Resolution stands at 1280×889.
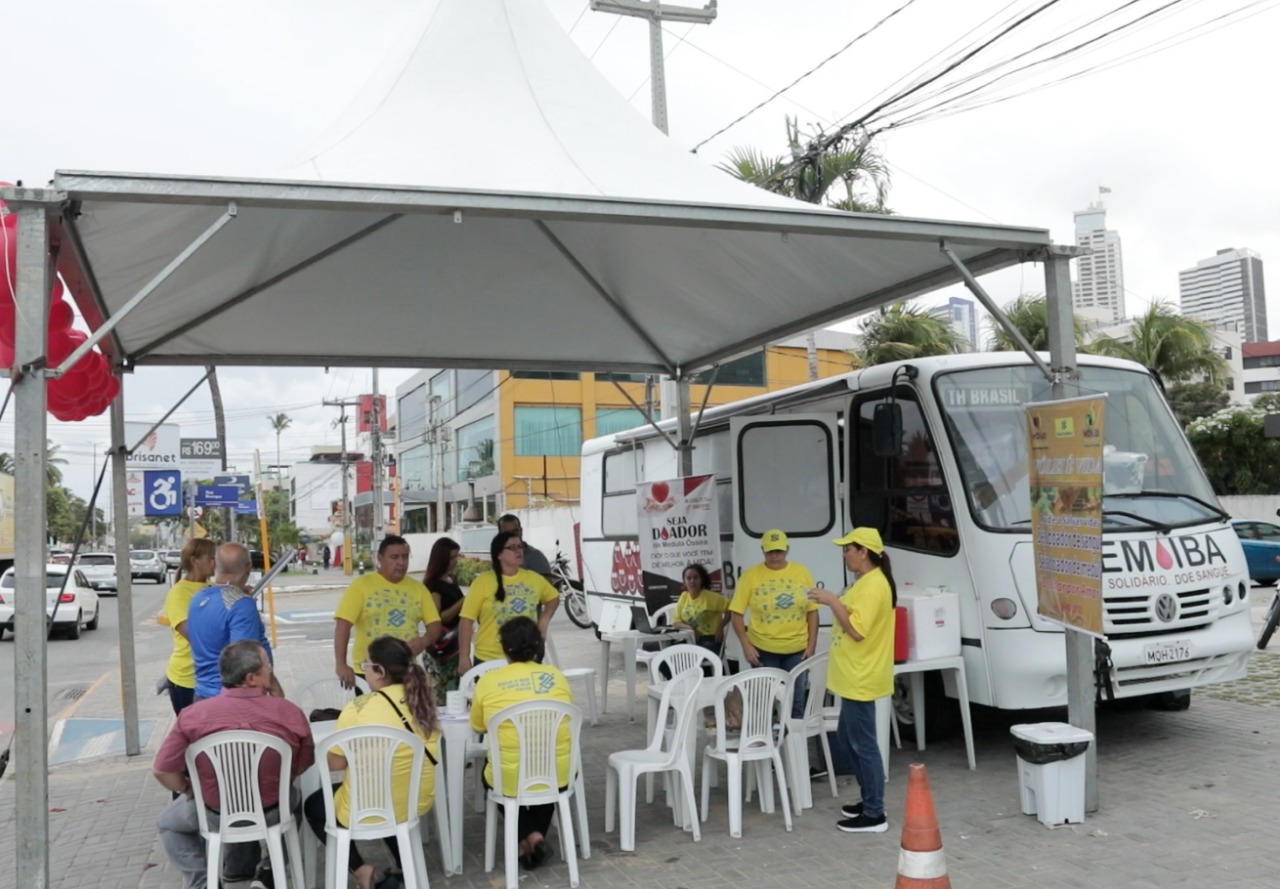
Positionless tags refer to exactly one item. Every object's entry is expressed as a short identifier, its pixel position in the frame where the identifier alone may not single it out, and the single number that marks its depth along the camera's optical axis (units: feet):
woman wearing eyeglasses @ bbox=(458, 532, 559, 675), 23.70
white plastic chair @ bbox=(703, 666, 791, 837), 19.38
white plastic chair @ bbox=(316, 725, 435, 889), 15.29
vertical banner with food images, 18.51
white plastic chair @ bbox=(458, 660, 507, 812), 18.58
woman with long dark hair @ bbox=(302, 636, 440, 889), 15.57
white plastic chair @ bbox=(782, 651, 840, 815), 20.84
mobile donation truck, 22.67
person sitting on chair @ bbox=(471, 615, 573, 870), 16.83
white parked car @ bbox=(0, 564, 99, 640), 65.41
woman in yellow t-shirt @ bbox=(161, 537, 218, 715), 21.38
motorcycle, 67.56
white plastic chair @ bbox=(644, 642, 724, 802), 22.04
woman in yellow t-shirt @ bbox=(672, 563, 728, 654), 28.66
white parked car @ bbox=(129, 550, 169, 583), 137.69
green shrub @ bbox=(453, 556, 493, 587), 87.88
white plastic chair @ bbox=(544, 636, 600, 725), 29.39
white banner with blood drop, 32.89
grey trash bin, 19.10
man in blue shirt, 19.03
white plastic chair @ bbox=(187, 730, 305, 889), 15.11
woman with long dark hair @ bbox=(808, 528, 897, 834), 18.81
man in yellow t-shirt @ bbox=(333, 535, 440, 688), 22.11
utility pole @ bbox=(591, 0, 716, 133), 52.19
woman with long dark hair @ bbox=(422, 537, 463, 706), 26.76
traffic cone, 13.14
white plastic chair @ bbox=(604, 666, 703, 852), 18.71
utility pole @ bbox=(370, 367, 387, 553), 124.45
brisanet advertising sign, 51.90
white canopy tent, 16.19
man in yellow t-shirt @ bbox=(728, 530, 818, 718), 23.20
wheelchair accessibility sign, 50.03
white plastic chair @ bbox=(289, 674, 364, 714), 22.21
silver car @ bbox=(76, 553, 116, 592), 110.22
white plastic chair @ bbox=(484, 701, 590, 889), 16.69
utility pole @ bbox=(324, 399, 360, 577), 171.23
